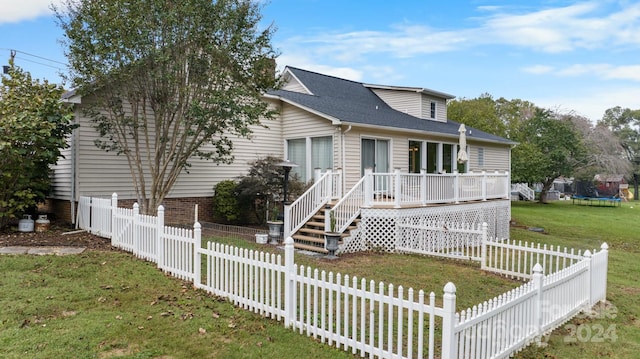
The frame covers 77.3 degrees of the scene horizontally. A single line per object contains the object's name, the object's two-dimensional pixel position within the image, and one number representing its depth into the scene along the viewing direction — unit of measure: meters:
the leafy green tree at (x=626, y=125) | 62.19
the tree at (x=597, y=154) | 34.06
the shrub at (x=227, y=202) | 13.32
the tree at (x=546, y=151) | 29.78
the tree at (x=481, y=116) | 33.62
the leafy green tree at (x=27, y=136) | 9.45
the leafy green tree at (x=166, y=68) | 9.69
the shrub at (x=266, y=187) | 12.55
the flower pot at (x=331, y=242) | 9.42
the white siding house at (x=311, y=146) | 11.42
